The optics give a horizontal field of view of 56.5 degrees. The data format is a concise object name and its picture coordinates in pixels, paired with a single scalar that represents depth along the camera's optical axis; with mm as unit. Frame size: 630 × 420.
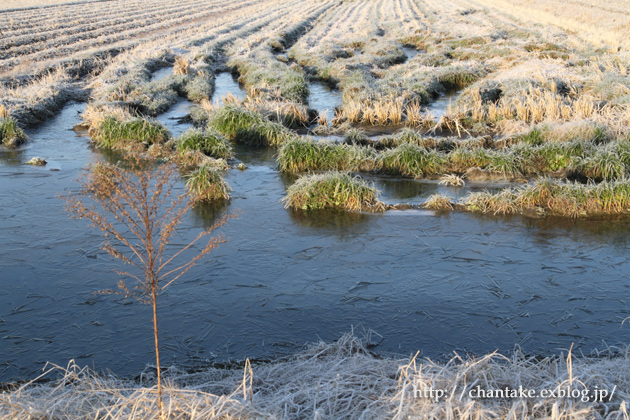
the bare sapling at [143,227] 3922
